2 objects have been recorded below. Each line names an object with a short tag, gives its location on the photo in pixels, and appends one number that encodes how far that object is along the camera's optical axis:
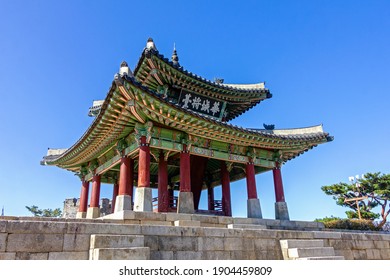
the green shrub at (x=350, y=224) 24.64
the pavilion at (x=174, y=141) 12.38
